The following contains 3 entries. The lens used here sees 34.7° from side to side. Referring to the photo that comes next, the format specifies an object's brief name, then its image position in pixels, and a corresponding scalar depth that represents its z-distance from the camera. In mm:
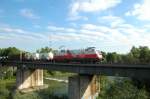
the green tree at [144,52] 88288
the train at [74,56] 49828
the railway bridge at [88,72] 36728
